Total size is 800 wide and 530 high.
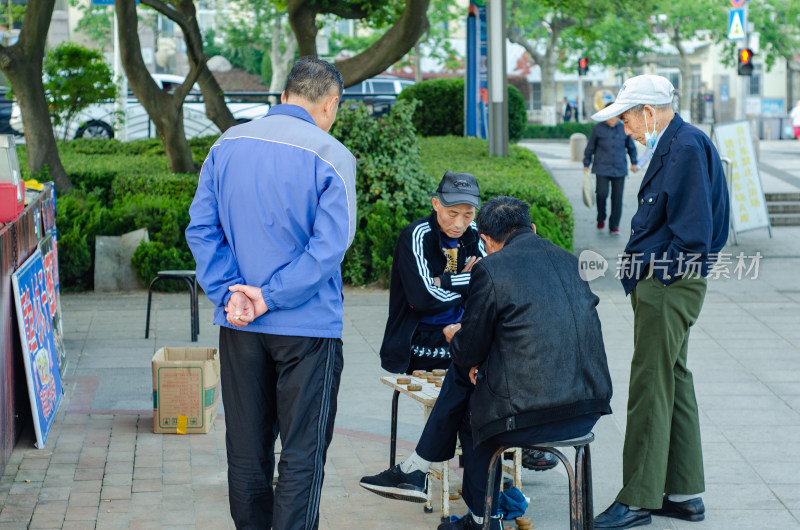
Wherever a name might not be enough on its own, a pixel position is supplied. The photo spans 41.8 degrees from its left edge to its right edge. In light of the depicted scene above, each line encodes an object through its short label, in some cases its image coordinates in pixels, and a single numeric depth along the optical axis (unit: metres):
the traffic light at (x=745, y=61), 20.20
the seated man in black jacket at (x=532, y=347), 3.90
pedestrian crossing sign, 19.47
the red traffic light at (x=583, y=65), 41.75
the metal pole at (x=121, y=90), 20.34
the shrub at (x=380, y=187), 10.66
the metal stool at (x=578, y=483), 4.02
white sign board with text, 12.88
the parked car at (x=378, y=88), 32.50
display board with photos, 5.42
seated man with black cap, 4.92
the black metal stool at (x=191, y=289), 8.32
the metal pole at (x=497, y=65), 14.70
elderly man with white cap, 4.50
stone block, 10.39
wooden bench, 4.62
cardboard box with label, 5.86
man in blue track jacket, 3.74
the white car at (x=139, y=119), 23.80
